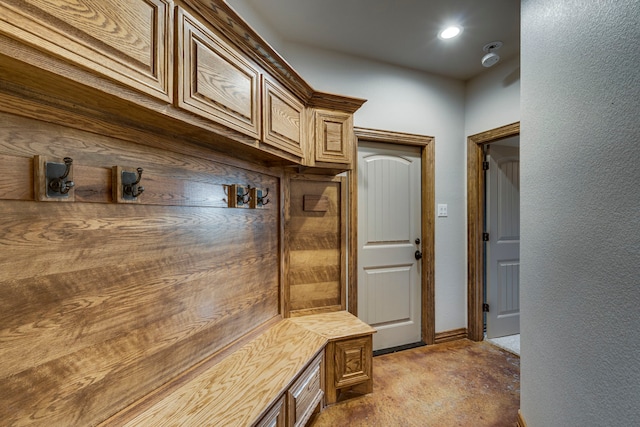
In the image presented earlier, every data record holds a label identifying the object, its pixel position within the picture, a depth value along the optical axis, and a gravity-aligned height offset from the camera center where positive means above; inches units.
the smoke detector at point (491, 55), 88.5 +51.5
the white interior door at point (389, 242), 99.8 -9.4
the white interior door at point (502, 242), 111.7 -10.7
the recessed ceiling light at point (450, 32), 81.4 +53.3
